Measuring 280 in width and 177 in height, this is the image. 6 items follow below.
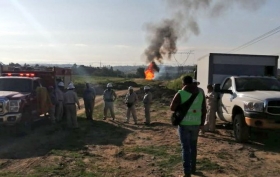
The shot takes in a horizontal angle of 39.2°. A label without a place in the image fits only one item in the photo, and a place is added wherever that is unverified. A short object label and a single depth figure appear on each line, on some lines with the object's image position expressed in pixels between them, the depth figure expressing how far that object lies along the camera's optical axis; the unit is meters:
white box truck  10.08
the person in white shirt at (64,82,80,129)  13.94
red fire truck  12.14
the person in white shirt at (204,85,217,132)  12.63
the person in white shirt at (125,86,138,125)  15.73
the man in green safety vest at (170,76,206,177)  6.96
